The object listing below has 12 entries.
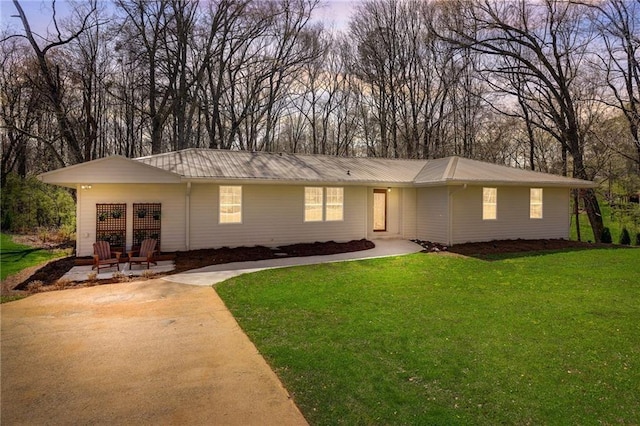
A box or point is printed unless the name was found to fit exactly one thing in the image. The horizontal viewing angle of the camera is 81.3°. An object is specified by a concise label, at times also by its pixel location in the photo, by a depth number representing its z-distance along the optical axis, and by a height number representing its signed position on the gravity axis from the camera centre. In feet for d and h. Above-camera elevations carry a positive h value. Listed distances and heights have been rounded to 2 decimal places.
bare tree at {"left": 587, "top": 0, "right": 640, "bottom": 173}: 43.11 +21.37
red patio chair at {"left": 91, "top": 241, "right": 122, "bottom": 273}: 29.68 -3.61
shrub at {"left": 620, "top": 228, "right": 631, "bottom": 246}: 56.03 -3.02
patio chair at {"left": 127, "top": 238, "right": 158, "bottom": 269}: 31.07 -3.36
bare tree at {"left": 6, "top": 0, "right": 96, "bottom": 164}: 53.11 +23.67
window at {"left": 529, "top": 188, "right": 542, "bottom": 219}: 48.19 +1.70
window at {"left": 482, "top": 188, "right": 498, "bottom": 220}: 45.32 +1.54
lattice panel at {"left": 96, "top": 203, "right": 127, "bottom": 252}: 34.19 -1.05
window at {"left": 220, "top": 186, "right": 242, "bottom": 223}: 38.55 +1.04
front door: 48.03 +0.71
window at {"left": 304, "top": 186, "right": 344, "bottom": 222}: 42.60 +1.26
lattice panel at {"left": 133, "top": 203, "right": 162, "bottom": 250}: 35.29 -0.76
